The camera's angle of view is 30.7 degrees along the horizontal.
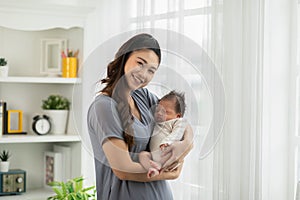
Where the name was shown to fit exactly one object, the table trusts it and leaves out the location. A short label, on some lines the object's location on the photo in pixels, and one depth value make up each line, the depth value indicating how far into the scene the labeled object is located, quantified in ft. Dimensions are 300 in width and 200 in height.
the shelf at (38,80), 10.69
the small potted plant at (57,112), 11.68
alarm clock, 11.42
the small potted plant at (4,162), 11.11
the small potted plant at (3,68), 10.81
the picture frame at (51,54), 11.88
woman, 6.27
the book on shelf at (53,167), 11.64
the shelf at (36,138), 10.54
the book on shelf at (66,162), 11.72
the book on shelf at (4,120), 11.25
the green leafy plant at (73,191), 10.24
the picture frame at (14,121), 11.32
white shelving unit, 10.68
